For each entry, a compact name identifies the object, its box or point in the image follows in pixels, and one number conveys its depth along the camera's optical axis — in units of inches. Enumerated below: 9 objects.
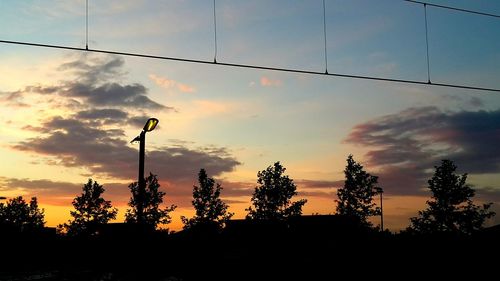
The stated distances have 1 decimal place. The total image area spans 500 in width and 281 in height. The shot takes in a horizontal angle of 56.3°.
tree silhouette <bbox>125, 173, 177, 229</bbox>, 2711.6
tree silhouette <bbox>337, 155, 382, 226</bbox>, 2871.6
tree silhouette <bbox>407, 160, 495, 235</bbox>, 2610.7
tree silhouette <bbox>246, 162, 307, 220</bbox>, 2652.6
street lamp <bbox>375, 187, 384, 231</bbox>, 2758.1
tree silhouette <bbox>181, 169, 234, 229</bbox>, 2775.6
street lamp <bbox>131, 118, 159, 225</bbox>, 503.8
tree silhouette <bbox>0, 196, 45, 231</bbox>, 3905.0
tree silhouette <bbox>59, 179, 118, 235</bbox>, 3024.1
